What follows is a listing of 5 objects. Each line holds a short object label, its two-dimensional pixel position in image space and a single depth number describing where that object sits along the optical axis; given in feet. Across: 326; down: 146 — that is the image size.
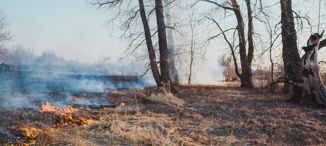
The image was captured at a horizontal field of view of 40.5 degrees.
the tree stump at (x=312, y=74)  38.68
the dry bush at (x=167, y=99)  39.75
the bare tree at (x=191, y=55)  82.84
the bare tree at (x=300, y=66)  38.91
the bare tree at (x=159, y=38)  52.13
